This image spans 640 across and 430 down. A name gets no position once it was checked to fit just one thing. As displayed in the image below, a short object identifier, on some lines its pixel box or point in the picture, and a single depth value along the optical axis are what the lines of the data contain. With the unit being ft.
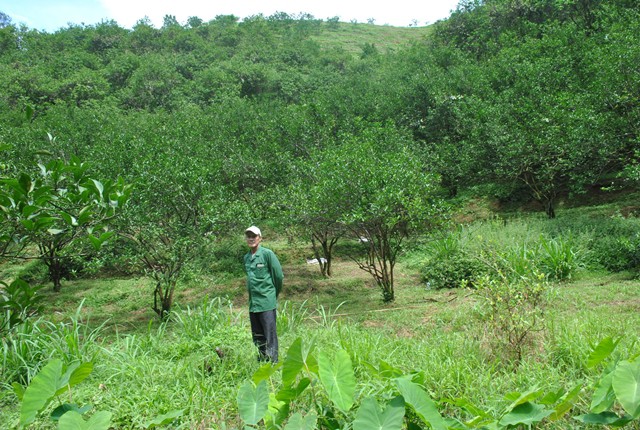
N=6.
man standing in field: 16.16
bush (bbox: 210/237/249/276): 48.57
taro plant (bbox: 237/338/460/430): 7.40
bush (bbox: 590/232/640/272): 30.17
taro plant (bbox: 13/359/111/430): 7.80
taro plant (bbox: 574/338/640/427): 7.18
